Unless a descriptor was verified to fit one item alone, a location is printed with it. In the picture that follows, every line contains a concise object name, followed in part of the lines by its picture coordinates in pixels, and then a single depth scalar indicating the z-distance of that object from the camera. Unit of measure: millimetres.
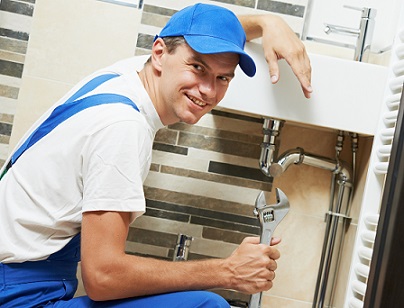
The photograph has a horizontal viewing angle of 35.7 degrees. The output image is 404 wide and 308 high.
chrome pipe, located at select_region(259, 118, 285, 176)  2070
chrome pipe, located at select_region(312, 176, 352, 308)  2193
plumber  1453
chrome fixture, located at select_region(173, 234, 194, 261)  2021
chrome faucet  2113
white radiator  1886
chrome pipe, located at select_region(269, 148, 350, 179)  2092
